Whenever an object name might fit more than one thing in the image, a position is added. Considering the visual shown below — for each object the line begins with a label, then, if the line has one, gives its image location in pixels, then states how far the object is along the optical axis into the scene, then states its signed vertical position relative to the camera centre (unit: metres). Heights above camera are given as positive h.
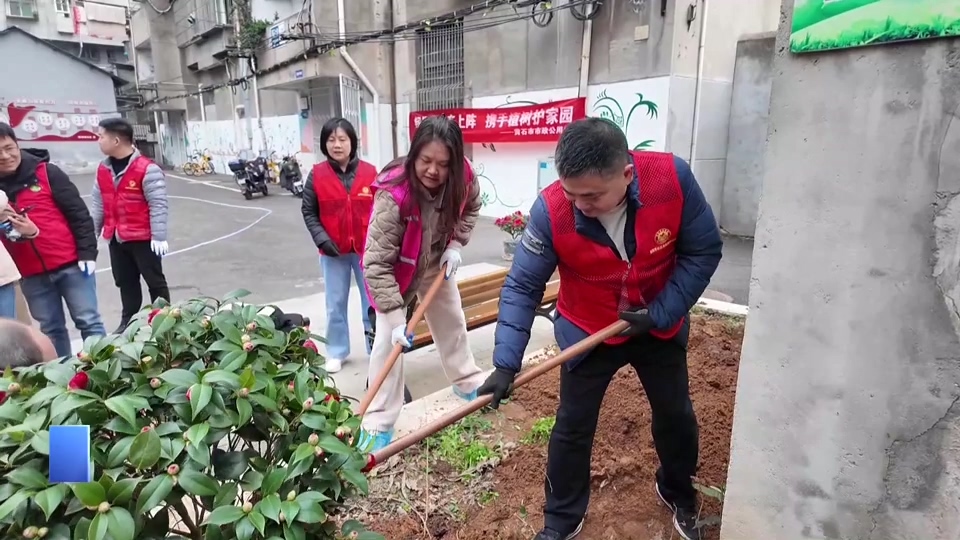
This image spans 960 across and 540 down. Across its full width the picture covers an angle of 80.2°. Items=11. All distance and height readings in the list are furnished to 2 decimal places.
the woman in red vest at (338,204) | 3.60 -0.38
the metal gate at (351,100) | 12.88 +0.97
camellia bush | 1.03 -0.59
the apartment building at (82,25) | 31.89 +6.75
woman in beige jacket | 2.50 -0.43
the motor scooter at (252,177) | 14.38 -0.86
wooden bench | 3.91 -1.09
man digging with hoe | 1.79 -0.47
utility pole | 18.29 +2.35
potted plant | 5.62 -0.78
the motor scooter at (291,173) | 15.78 -0.81
